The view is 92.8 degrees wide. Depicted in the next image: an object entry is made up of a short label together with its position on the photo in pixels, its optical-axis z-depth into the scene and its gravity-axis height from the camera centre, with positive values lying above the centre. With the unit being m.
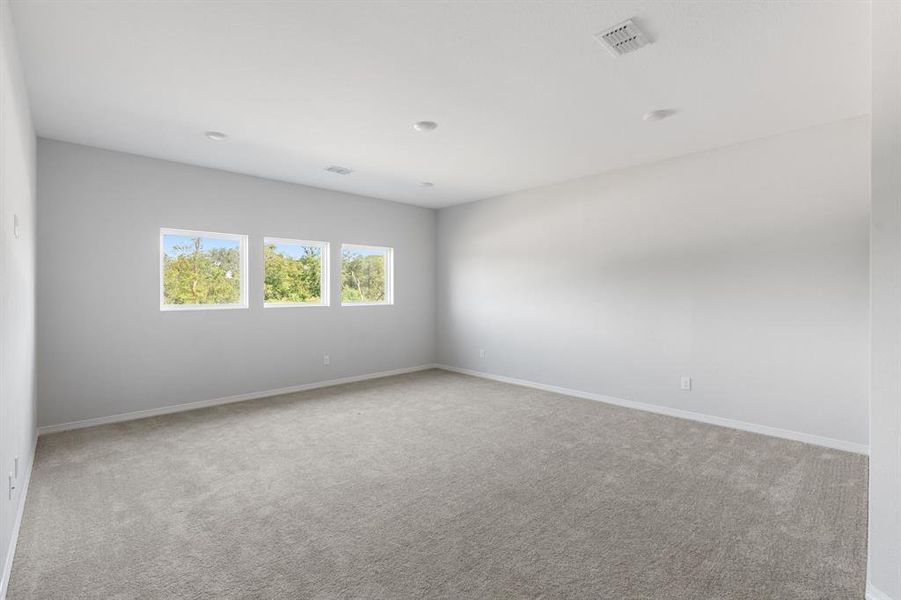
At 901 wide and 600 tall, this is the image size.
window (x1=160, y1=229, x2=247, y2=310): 4.59 +0.31
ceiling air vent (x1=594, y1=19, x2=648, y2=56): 2.24 +1.41
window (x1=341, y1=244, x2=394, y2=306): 6.08 +0.34
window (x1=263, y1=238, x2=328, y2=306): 5.30 +0.33
